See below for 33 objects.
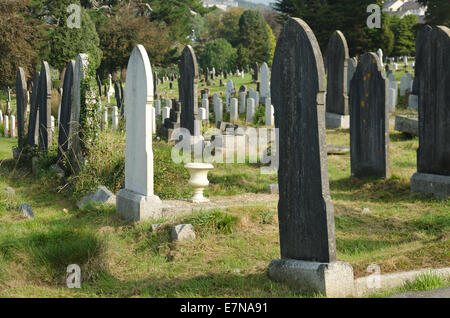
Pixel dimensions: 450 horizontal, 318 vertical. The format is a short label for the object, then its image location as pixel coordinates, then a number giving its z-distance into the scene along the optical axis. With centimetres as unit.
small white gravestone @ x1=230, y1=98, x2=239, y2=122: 1823
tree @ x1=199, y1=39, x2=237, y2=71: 5300
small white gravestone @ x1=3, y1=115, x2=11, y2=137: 2050
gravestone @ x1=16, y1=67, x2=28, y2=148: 1484
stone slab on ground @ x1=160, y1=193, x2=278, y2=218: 788
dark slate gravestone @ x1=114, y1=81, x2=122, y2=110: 2124
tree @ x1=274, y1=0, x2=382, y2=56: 3547
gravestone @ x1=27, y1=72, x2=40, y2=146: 1354
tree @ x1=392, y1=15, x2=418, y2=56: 4816
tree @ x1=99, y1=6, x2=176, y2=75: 3841
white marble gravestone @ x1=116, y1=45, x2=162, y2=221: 772
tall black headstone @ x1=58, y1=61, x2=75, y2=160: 1152
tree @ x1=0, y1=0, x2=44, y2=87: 2847
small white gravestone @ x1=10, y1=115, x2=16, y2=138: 2053
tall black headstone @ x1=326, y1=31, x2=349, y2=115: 1633
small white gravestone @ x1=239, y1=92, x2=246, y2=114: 1928
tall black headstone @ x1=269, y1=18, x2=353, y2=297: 488
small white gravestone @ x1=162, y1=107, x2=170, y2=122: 1833
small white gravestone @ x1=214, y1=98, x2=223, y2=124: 1817
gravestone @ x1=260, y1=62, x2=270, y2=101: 2205
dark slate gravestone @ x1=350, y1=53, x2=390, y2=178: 1024
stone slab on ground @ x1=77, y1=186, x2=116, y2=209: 897
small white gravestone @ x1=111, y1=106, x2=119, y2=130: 1619
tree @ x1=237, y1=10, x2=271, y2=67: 5109
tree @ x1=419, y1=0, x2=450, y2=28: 3269
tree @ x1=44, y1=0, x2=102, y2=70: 3444
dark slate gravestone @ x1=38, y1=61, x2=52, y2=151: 1283
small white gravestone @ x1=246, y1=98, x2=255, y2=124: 1778
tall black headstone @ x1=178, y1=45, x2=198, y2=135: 1480
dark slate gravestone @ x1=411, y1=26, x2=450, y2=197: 910
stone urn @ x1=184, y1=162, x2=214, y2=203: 861
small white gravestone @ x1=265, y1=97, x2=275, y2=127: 1708
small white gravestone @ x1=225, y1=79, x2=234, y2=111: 2115
